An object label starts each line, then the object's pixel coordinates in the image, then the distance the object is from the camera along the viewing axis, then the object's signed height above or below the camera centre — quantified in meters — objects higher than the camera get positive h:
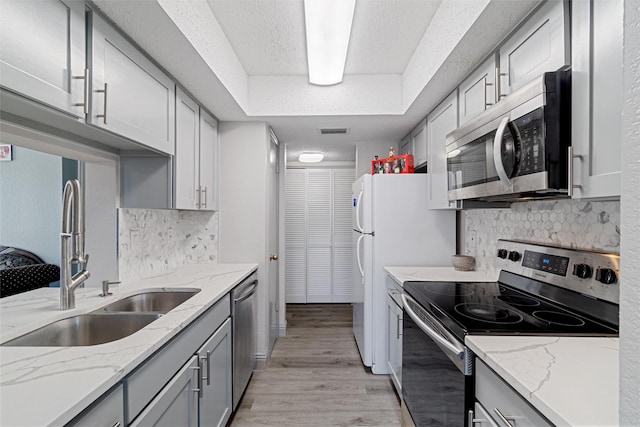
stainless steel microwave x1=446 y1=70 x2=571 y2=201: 1.13 +0.29
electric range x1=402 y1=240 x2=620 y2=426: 1.17 -0.40
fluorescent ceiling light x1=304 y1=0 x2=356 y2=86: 1.65 +1.05
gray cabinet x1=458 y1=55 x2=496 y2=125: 1.65 +0.69
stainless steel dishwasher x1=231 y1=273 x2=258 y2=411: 2.10 -0.83
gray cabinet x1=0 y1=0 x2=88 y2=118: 0.96 +0.53
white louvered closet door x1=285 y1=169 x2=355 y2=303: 4.74 -0.29
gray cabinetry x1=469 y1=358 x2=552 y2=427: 0.81 -0.52
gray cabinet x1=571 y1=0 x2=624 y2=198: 0.94 +0.37
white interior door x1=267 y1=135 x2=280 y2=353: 3.08 -0.23
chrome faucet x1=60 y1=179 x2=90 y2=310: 1.37 -0.12
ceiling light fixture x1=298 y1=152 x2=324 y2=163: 3.85 +0.70
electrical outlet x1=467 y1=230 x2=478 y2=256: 2.38 -0.19
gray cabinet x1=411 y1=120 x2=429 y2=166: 2.71 +0.64
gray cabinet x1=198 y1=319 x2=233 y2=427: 1.57 -0.87
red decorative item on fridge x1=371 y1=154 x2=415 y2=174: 2.74 +0.43
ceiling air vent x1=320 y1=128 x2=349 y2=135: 3.08 +0.82
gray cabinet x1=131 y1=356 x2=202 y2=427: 1.07 -0.70
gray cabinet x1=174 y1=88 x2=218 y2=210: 2.07 +0.42
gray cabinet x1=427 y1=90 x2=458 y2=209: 2.13 +0.51
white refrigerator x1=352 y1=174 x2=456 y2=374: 2.59 -0.11
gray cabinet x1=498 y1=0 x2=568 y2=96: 1.15 +0.67
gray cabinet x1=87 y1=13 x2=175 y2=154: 1.30 +0.57
